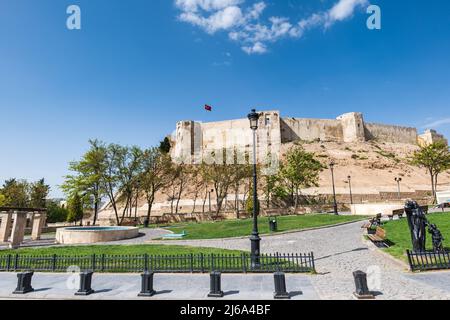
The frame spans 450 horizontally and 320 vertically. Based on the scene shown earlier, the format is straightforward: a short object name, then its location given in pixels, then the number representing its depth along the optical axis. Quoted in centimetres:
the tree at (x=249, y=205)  4188
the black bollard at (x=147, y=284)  782
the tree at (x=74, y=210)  4294
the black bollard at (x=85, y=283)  805
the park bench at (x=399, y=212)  2401
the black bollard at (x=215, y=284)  763
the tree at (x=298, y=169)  4447
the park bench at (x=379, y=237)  1359
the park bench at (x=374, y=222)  1839
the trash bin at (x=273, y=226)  2183
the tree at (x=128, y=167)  3953
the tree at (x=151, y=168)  4097
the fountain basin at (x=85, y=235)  2175
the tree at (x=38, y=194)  5050
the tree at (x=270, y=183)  4929
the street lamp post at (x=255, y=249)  1040
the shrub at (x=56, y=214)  4747
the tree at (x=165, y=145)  8831
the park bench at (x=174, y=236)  2216
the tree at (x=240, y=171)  4652
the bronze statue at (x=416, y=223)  1037
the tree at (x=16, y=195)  4685
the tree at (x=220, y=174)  4581
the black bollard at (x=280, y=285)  732
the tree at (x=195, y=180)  5538
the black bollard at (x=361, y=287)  696
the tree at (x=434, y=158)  4288
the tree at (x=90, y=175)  3859
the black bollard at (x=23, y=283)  829
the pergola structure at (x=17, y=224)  2009
